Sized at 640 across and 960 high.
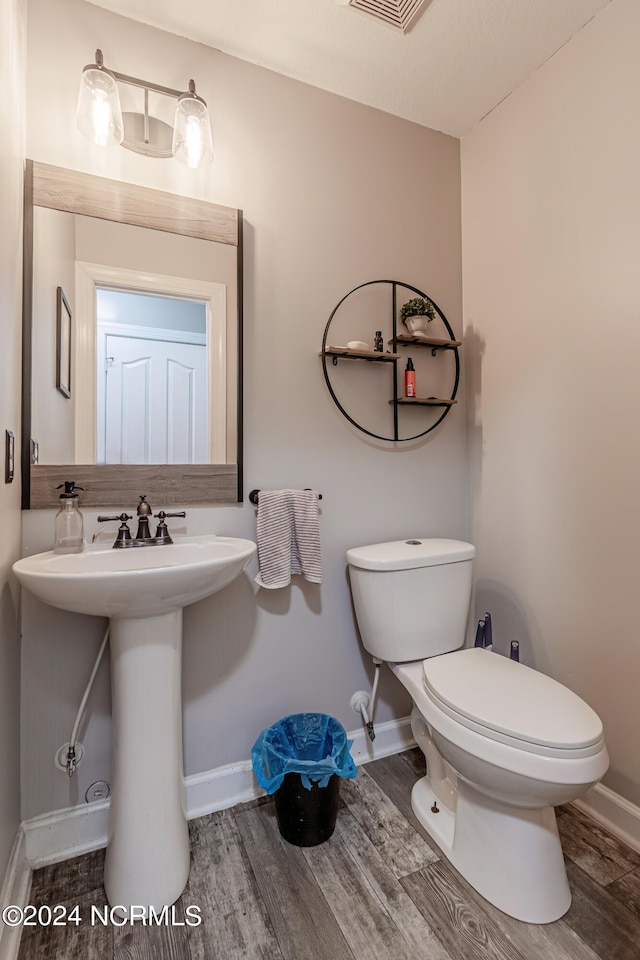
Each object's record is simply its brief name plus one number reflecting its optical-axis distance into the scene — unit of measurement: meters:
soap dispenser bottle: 1.23
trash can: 1.26
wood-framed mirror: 1.25
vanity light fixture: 1.26
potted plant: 1.68
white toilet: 1.02
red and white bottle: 1.71
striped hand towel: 1.45
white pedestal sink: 1.10
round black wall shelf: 1.61
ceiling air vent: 1.31
